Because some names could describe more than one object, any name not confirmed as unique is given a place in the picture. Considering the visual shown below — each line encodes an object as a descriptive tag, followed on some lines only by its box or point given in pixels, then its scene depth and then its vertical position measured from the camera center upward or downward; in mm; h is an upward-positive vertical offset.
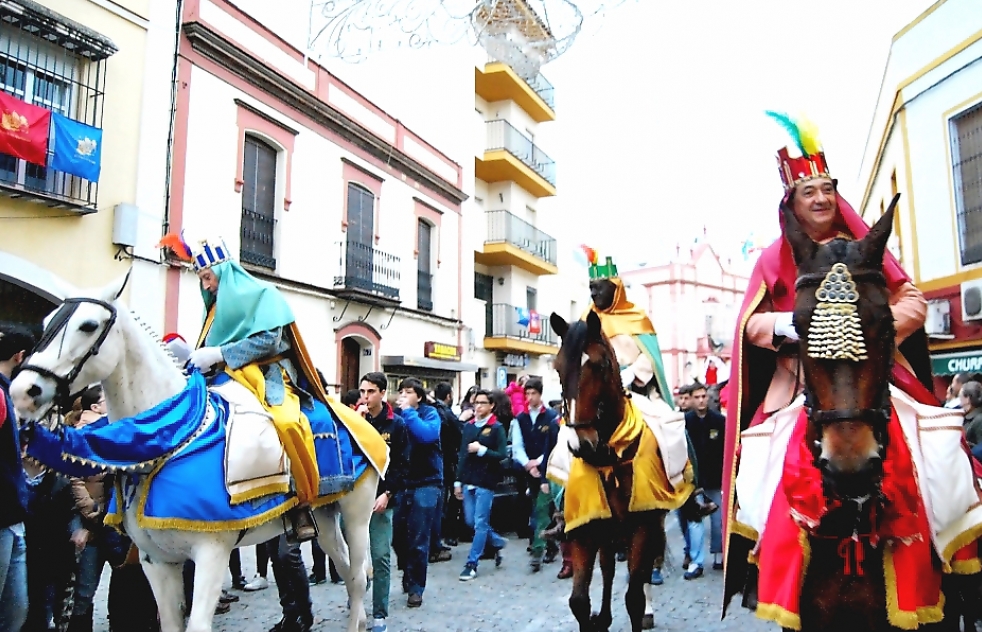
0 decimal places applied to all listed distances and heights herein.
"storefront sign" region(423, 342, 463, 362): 19734 +1414
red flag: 9719 +3543
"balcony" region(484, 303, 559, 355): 23734 +2268
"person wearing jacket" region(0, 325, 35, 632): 3676 -595
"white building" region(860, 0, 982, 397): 12375 +3965
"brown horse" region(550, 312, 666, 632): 4871 -412
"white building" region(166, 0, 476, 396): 13125 +4287
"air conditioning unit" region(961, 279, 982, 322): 12144 +1660
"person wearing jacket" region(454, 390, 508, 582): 9086 -724
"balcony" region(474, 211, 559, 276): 24547 +5269
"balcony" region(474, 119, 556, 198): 24797 +7978
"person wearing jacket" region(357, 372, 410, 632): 6496 -707
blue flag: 10445 +3560
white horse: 3615 +97
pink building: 46688 +6094
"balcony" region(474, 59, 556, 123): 24048 +10386
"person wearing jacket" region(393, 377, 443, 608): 7441 -799
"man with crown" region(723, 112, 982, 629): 2838 -29
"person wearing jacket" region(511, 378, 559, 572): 9625 -466
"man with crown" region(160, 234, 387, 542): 5062 +394
